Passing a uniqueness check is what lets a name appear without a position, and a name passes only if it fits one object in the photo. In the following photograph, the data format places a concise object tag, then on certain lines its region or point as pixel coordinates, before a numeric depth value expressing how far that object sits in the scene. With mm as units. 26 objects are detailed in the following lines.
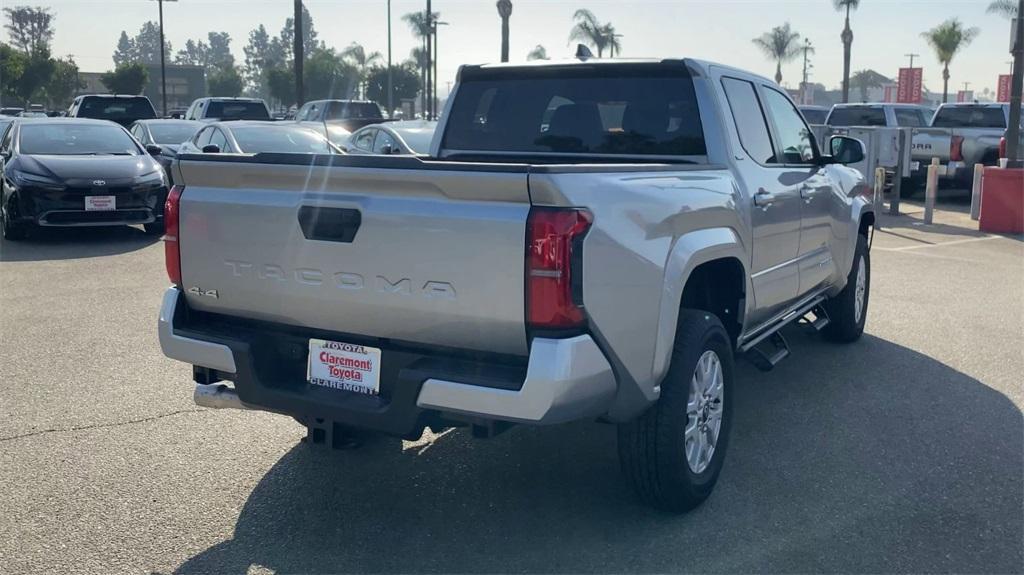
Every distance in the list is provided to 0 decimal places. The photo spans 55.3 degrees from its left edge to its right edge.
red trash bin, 14070
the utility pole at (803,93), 49406
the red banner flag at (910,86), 58250
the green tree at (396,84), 75412
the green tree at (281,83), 82938
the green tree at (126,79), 65438
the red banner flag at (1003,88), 48869
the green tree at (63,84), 68750
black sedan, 11625
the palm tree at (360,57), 78750
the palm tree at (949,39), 63438
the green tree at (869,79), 119938
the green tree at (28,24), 107438
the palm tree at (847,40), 50906
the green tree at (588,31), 48562
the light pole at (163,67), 50744
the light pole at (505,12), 26078
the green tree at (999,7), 45366
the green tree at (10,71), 58344
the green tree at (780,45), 62250
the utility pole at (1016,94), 14898
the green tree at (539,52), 54219
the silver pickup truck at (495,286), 3285
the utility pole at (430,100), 51031
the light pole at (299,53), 27750
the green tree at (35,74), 62000
